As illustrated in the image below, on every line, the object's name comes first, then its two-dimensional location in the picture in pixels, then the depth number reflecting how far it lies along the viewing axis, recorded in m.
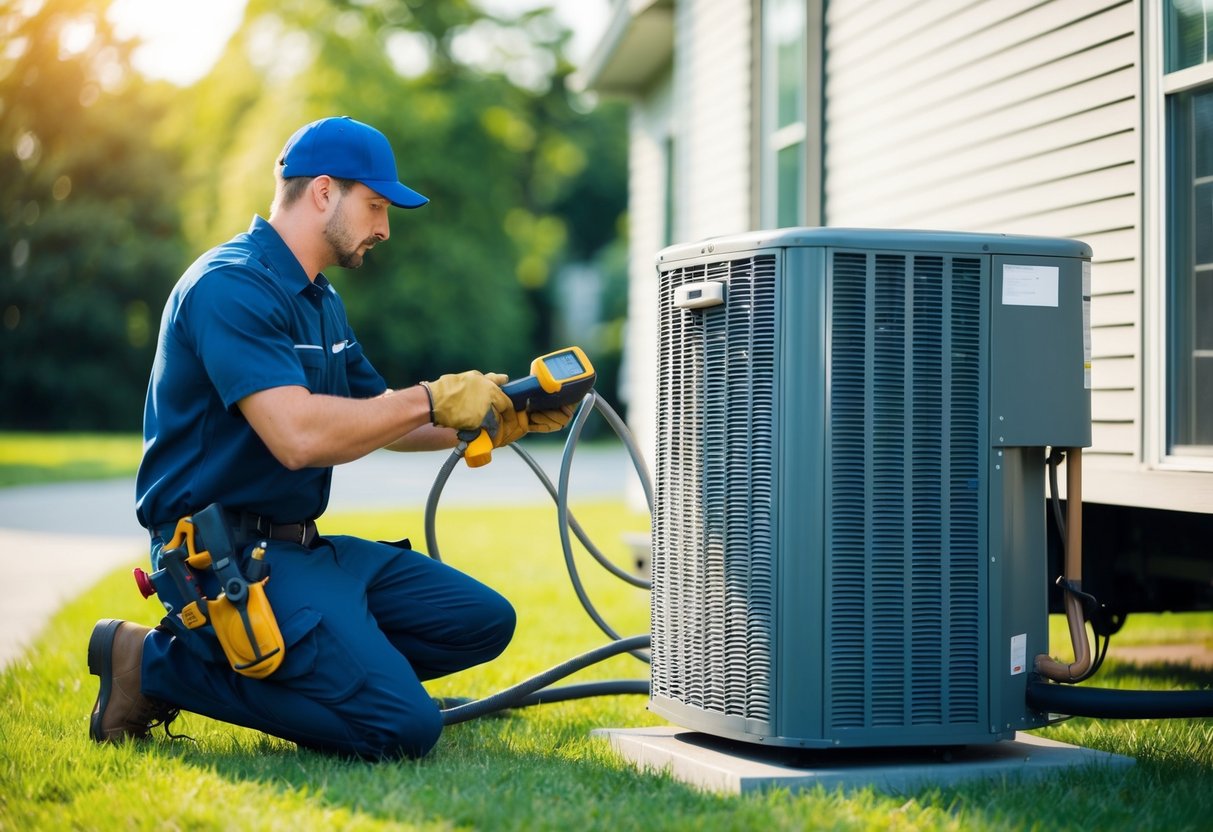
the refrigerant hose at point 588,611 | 3.42
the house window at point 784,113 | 6.47
